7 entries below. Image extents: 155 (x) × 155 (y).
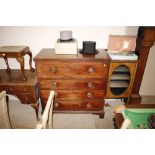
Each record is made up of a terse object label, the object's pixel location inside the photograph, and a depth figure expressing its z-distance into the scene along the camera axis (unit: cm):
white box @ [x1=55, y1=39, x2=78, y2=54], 224
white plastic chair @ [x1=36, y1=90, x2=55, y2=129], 104
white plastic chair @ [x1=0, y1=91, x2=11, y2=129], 155
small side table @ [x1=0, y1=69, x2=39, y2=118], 238
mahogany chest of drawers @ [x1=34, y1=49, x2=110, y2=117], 218
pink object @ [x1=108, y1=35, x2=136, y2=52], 250
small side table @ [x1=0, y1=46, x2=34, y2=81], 221
